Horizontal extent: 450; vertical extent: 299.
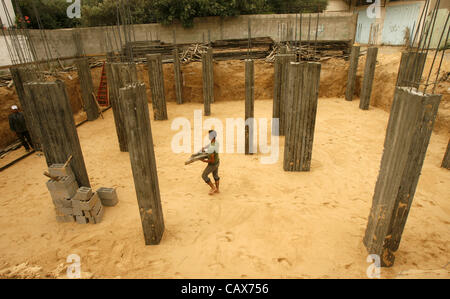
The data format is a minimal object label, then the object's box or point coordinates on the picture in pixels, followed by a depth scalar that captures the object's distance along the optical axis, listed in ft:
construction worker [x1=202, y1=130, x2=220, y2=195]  16.24
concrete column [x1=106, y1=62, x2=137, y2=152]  21.24
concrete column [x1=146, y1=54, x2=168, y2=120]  31.35
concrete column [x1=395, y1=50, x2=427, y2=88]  24.35
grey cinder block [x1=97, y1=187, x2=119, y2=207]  16.17
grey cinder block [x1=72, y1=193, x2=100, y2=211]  14.32
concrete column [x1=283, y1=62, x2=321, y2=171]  17.40
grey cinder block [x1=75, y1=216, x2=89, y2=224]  14.80
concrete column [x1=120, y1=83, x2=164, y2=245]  10.71
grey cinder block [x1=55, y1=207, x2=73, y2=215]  14.83
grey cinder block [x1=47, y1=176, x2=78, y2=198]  14.28
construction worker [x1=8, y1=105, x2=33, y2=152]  23.63
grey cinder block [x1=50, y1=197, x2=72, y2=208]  14.65
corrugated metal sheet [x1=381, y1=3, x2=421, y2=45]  50.09
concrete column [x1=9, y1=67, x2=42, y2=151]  22.28
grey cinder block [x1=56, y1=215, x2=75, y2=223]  15.03
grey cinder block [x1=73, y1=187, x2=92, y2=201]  14.40
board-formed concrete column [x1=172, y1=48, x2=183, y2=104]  36.89
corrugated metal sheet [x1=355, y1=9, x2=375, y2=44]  65.82
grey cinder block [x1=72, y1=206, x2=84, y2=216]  14.61
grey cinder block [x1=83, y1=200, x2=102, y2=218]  14.65
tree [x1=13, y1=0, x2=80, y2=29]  55.62
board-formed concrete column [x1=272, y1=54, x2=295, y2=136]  23.27
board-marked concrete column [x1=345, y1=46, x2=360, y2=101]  35.28
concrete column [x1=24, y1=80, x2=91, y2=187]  13.93
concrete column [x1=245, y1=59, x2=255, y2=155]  21.74
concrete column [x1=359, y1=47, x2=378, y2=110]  32.04
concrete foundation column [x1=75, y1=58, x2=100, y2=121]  32.78
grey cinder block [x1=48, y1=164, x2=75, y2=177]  14.42
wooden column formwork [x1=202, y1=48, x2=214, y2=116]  34.09
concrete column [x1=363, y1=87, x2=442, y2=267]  9.06
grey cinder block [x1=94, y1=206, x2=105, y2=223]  14.83
